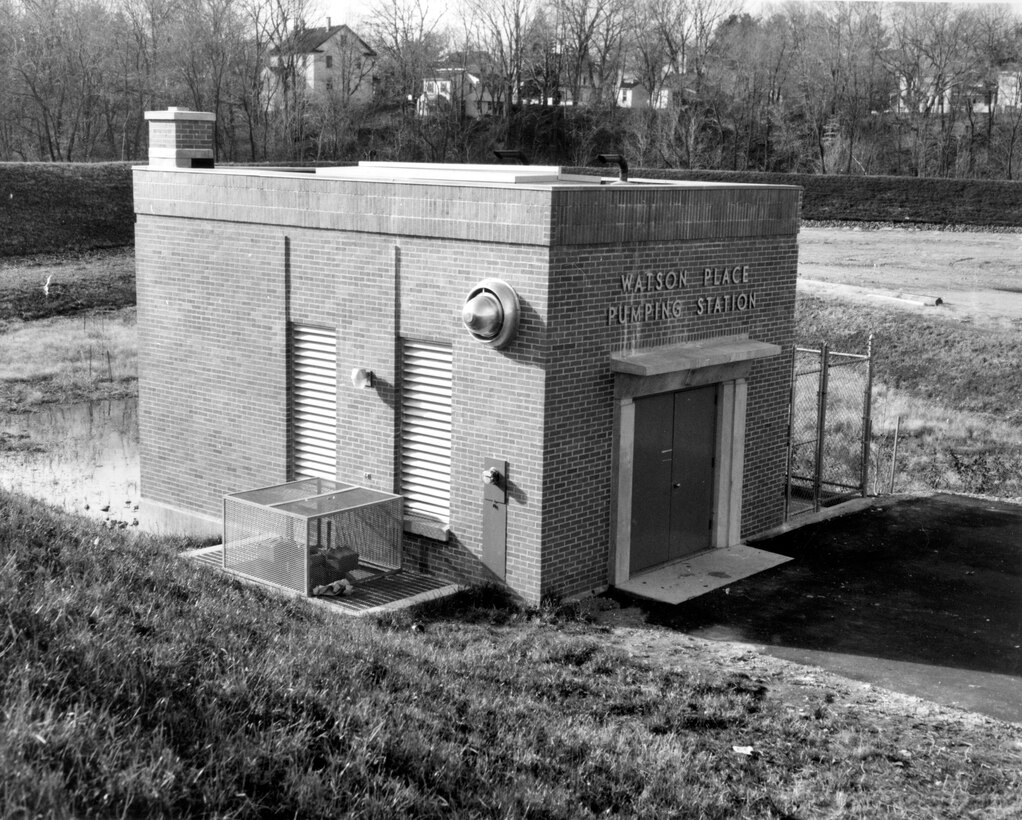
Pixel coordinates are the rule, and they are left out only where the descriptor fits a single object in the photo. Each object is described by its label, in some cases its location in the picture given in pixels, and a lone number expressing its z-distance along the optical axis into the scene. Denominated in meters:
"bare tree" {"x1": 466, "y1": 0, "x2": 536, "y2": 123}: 87.06
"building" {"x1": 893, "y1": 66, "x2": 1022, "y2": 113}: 80.19
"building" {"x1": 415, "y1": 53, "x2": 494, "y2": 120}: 81.38
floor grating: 14.00
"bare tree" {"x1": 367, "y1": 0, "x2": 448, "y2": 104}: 83.56
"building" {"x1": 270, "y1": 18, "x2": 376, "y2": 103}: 80.75
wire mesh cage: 14.30
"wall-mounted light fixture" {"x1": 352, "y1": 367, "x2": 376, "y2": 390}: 15.47
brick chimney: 18.22
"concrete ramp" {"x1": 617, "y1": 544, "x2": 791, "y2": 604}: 15.03
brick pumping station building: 14.22
